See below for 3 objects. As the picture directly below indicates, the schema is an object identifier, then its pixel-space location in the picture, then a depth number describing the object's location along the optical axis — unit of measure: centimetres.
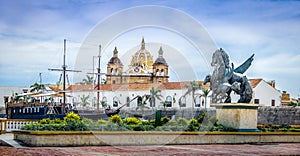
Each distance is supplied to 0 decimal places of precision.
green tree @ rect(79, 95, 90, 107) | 8612
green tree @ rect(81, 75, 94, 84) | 8905
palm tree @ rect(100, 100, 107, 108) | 8794
